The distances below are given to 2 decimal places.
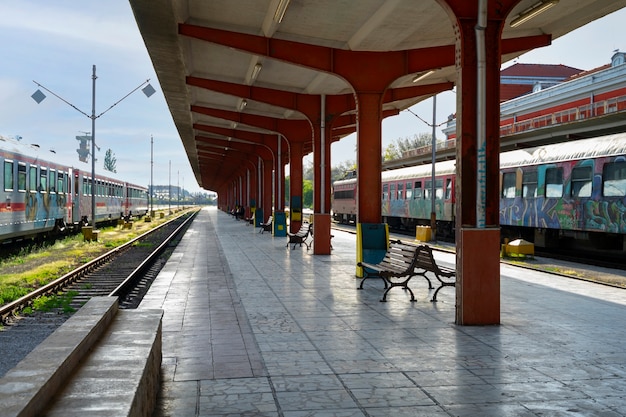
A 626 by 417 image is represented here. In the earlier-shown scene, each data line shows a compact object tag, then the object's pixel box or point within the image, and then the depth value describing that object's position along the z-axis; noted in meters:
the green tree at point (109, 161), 182.09
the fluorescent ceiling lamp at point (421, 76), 15.87
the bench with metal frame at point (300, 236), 21.47
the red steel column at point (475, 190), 8.20
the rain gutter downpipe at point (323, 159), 18.55
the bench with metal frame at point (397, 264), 10.28
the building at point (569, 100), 26.81
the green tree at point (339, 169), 135.95
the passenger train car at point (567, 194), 16.36
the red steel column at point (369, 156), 13.86
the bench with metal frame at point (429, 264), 10.20
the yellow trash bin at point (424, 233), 25.41
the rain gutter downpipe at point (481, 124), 8.13
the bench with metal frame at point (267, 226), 30.84
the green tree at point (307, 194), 125.92
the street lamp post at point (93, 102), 25.41
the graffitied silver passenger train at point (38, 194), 17.84
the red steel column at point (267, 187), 34.69
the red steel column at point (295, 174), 25.58
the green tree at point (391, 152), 99.49
